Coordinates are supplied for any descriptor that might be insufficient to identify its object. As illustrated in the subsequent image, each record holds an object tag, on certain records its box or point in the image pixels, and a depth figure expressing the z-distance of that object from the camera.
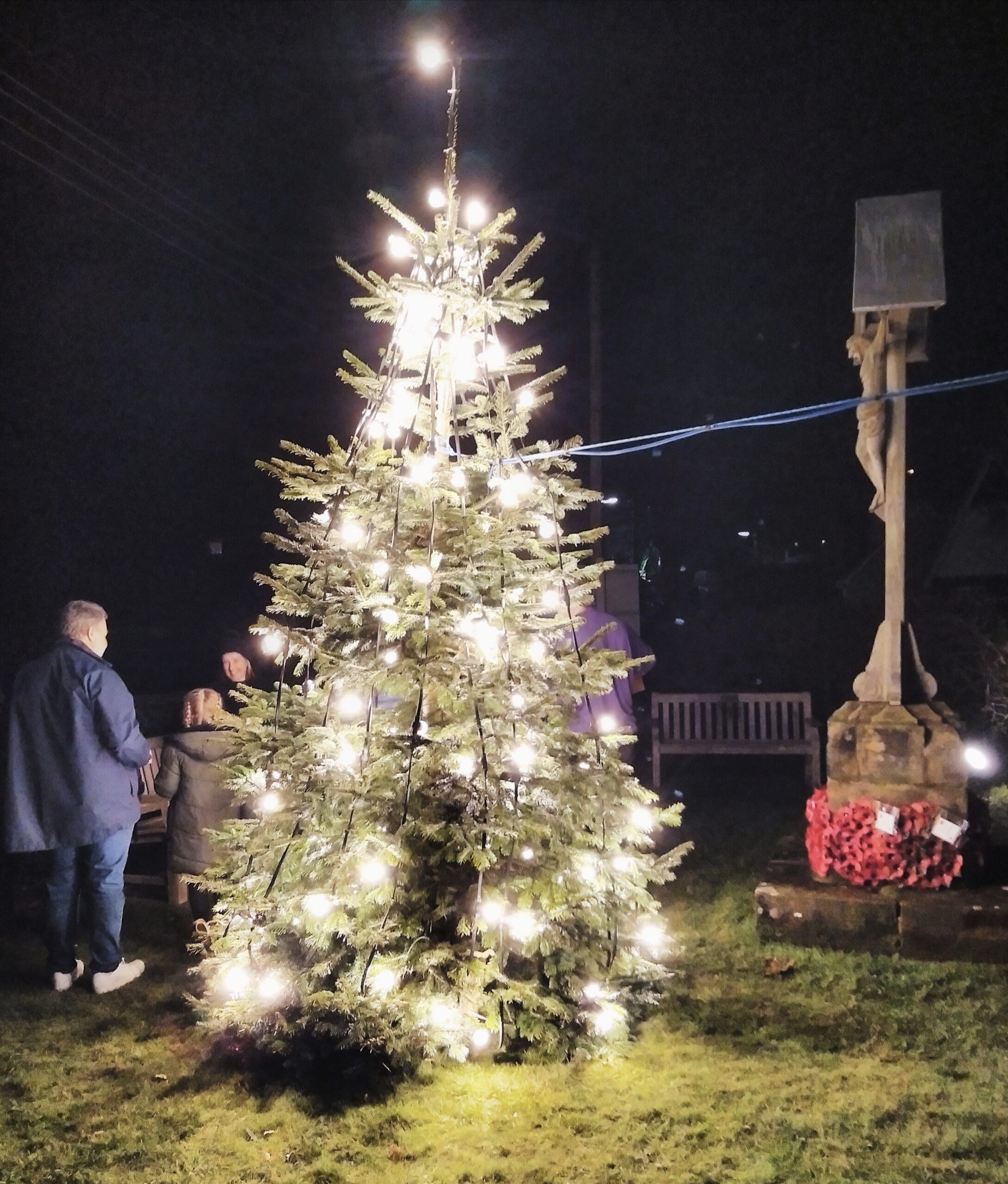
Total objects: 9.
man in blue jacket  4.79
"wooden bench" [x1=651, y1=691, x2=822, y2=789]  9.57
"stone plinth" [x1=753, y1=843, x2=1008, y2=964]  4.95
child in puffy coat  5.39
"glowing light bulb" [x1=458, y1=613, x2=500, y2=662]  4.02
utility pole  13.07
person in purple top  6.12
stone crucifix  5.62
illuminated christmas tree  3.89
